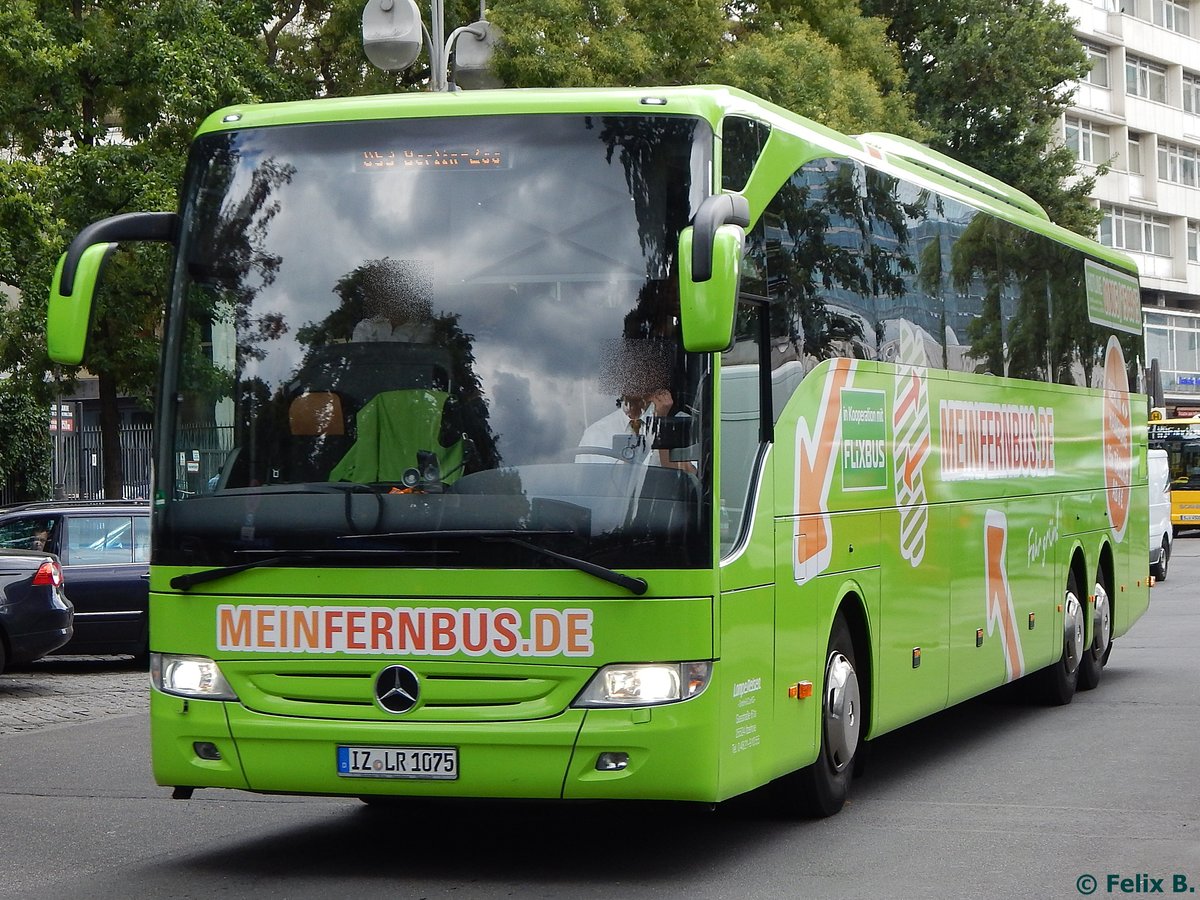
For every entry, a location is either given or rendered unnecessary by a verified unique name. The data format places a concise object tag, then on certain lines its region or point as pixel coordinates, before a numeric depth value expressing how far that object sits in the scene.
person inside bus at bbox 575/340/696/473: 7.38
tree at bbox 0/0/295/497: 24.52
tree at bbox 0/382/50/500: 36.34
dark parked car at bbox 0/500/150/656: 18.12
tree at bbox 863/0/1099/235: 45.41
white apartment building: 65.25
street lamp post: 18.47
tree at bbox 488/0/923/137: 27.89
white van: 30.70
